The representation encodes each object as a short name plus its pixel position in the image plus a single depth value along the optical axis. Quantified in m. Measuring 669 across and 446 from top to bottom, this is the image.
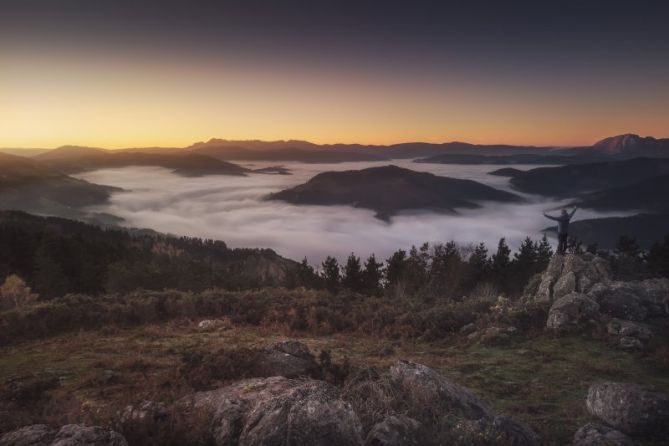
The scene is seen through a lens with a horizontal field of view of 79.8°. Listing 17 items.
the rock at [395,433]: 6.69
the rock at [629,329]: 15.28
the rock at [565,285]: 20.73
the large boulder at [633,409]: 8.34
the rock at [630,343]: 14.54
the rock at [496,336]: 16.52
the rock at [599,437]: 7.59
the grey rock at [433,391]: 8.55
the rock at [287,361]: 10.98
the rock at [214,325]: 19.02
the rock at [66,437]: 5.93
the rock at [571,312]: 16.94
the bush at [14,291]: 37.91
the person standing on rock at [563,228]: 21.81
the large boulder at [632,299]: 17.44
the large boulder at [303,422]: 6.57
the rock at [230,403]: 7.30
